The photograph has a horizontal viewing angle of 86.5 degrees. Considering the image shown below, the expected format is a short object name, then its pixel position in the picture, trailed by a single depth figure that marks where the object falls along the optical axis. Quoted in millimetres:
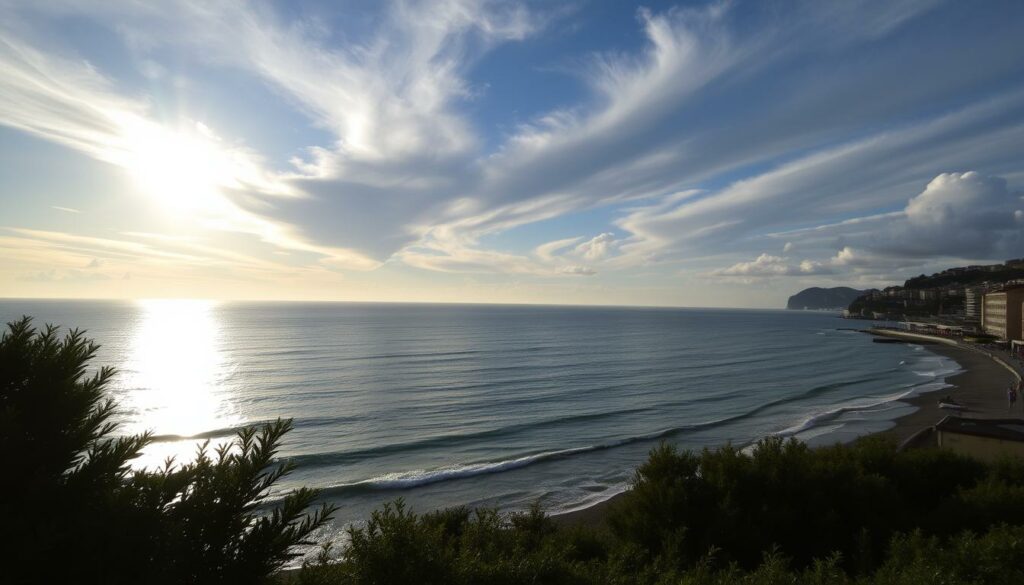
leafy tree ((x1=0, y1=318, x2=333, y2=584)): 3287
